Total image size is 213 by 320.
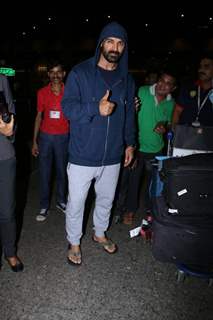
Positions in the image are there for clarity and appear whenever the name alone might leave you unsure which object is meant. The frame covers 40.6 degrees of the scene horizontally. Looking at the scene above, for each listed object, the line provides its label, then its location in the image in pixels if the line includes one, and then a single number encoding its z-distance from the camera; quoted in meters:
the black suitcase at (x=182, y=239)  2.48
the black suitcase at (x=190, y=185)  2.41
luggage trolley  2.62
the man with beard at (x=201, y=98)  3.41
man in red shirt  3.61
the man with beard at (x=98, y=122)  2.54
